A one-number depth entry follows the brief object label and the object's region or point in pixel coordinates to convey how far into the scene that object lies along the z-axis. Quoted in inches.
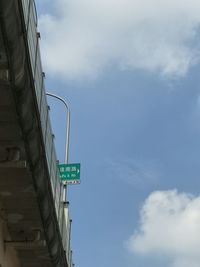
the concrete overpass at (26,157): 595.2
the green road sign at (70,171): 1524.4
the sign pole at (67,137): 1747.0
